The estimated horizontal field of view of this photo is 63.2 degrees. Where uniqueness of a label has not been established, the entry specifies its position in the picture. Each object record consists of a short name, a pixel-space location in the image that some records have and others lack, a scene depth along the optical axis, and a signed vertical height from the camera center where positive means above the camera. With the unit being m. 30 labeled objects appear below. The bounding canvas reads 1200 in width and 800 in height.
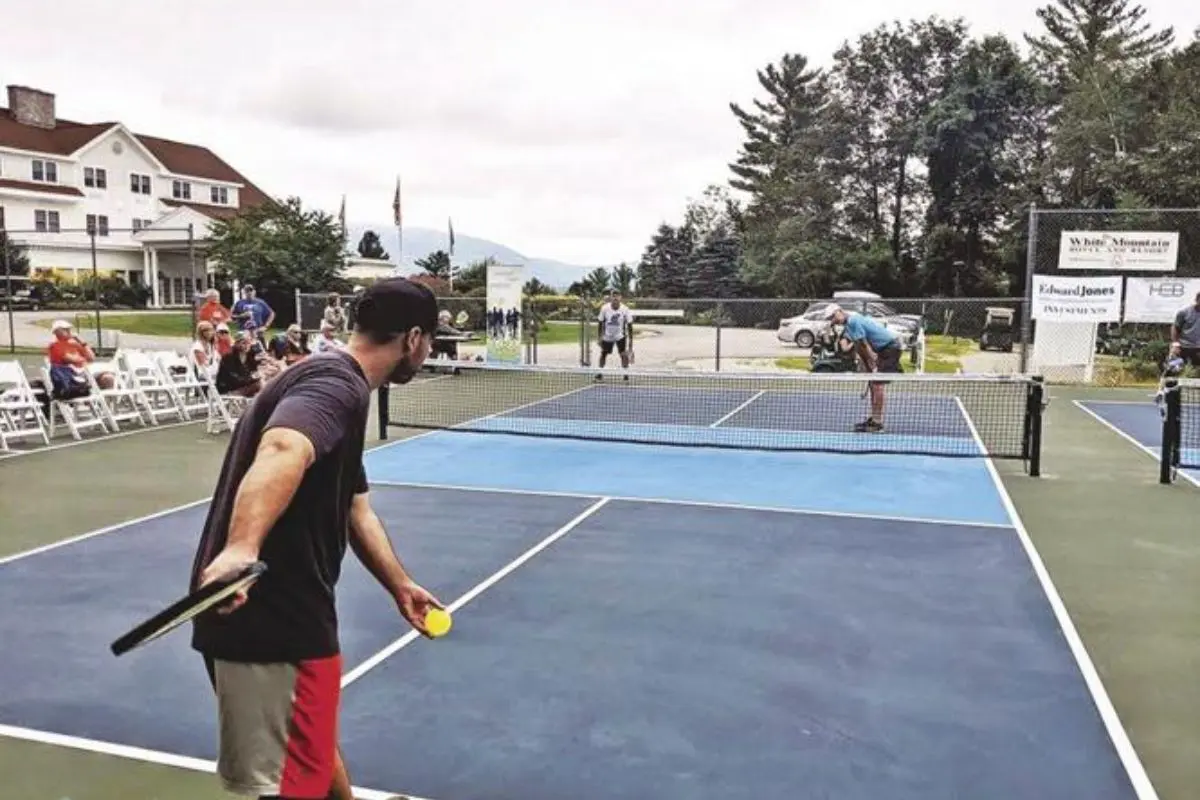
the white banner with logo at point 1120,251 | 16.31 +1.03
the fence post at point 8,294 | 21.32 +0.12
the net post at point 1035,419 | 9.15 -1.02
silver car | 25.20 -0.45
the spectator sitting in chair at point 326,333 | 13.43 -0.41
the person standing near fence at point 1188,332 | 11.99 -0.24
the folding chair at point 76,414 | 11.21 -1.36
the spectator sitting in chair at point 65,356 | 11.07 -0.63
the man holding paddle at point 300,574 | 2.17 -0.63
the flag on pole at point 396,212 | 35.23 +3.35
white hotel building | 42.81 +5.11
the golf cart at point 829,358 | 17.80 -0.95
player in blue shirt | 11.48 -0.46
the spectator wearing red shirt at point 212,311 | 13.87 -0.13
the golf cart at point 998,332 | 25.78 -0.57
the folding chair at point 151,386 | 12.48 -1.10
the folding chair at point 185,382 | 13.02 -1.08
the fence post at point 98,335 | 22.23 -0.77
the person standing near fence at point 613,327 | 17.59 -0.37
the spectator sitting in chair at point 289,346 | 13.33 -0.61
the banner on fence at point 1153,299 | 16.38 +0.22
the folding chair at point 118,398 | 11.62 -1.22
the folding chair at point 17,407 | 10.48 -1.14
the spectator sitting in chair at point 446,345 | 17.62 -0.77
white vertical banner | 18.44 -0.13
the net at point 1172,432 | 8.77 -1.09
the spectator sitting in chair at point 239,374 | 11.59 -0.86
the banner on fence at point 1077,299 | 16.42 +0.20
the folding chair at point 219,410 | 11.64 -1.34
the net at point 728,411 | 11.09 -1.50
